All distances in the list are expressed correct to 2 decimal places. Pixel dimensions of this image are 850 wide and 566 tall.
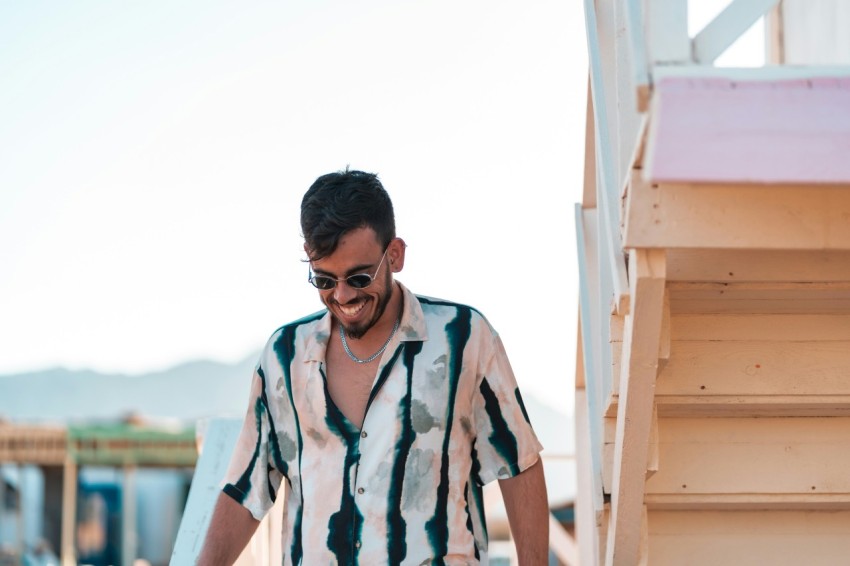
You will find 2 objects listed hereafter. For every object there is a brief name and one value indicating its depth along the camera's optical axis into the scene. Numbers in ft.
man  9.75
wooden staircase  6.88
